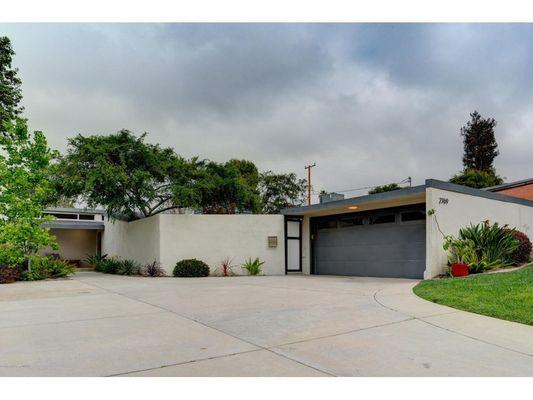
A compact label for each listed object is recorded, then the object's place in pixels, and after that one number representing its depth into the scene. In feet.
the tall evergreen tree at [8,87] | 66.64
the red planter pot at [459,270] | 32.69
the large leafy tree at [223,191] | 54.13
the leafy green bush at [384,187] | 121.80
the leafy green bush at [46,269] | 41.83
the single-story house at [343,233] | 36.19
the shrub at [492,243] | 34.83
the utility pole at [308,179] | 107.50
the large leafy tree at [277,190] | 105.91
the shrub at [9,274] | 39.55
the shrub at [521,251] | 36.78
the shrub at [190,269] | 45.01
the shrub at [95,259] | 66.82
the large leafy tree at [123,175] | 46.68
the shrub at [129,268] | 52.54
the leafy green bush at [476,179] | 103.86
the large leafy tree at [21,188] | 41.68
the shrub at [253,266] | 48.01
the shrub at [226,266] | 47.57
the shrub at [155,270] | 46.65
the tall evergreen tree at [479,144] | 122.42
